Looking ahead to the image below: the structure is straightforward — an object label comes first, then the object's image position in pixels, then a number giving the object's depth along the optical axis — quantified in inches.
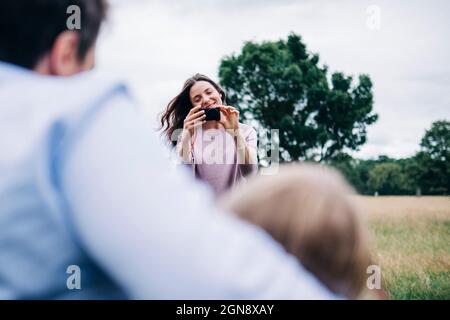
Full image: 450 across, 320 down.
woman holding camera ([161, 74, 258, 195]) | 94.3
